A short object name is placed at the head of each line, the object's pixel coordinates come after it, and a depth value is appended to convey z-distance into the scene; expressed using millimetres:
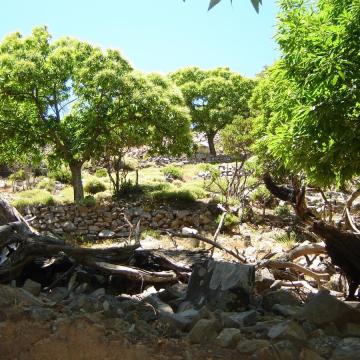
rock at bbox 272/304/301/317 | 3573
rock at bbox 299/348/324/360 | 2621
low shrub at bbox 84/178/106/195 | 20812
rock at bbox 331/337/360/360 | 2594
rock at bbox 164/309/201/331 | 3166
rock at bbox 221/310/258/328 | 3164
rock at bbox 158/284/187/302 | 3950
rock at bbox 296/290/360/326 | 3127
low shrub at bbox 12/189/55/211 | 17822
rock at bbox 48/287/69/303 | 3699
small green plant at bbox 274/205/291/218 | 17156
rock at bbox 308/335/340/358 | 2729
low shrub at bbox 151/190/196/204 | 18234
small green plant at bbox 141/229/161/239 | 13617
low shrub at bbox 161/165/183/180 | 24655
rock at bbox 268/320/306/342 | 2809
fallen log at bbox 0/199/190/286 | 4195
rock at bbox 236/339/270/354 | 2730
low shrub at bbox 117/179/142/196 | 19078
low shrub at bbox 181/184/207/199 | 18923
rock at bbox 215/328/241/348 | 2844
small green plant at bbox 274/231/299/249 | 13325
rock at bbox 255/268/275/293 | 4460
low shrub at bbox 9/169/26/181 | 24703
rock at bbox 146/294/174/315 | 3509
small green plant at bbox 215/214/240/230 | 15578
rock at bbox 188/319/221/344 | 2936
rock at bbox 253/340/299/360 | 2613
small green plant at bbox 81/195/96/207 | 17172
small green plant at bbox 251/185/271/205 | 18469
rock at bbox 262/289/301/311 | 3896
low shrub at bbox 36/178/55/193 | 22062
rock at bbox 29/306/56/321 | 3089
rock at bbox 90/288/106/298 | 3780
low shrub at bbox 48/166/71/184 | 23792
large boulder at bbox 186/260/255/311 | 3746
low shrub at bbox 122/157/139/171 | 25075
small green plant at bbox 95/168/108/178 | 24694
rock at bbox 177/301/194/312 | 3703
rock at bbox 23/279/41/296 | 3738
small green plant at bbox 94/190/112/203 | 18350
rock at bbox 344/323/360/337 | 3005
